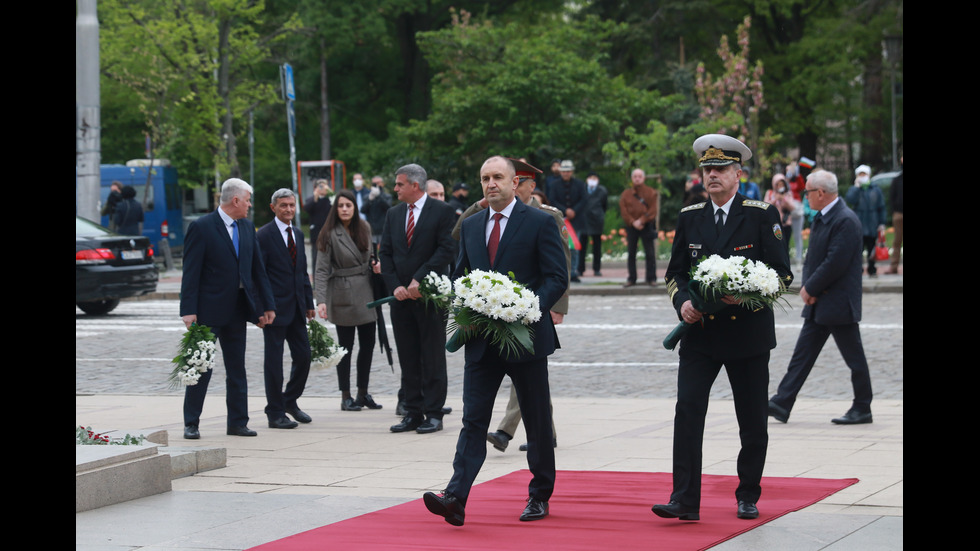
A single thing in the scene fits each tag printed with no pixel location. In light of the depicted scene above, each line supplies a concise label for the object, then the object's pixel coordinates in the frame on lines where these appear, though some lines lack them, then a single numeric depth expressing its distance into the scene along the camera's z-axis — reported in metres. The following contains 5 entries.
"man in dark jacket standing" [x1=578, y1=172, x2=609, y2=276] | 24.20
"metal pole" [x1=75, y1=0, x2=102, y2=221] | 20.66
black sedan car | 19.34
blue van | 36.72
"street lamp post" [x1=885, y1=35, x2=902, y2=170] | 37.88
